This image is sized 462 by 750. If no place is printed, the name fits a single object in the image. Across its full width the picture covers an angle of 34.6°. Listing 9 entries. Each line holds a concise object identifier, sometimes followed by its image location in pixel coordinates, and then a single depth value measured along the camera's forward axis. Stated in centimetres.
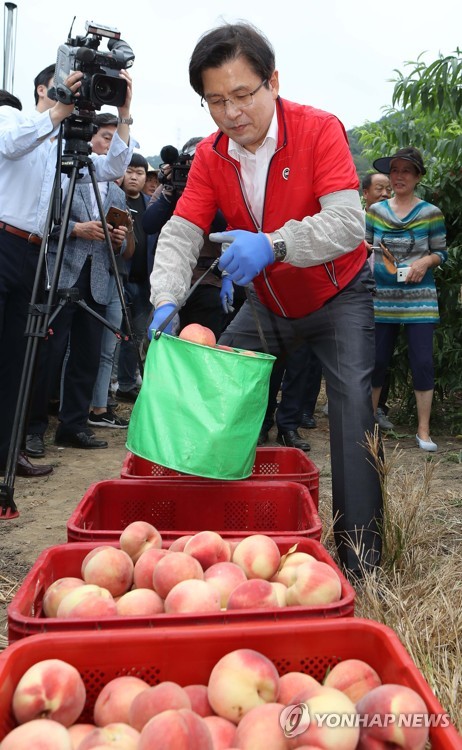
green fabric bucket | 200
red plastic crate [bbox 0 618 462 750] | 121
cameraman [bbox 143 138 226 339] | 439
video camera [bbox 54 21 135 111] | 325
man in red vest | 215
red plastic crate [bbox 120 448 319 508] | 243
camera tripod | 321
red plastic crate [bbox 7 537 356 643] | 130
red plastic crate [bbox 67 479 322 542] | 218
